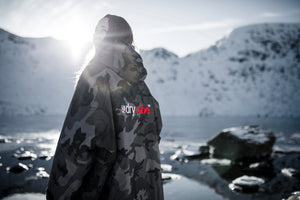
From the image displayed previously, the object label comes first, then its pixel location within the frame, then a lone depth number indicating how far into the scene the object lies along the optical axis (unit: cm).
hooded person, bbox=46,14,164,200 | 170
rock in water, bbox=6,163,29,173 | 795
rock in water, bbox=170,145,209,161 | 1182
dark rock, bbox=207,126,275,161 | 1198
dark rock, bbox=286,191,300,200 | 469
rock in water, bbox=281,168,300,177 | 839
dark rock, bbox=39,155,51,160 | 1027
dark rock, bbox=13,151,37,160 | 1021
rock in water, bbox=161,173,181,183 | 775
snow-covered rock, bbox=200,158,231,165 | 1077
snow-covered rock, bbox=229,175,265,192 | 684
